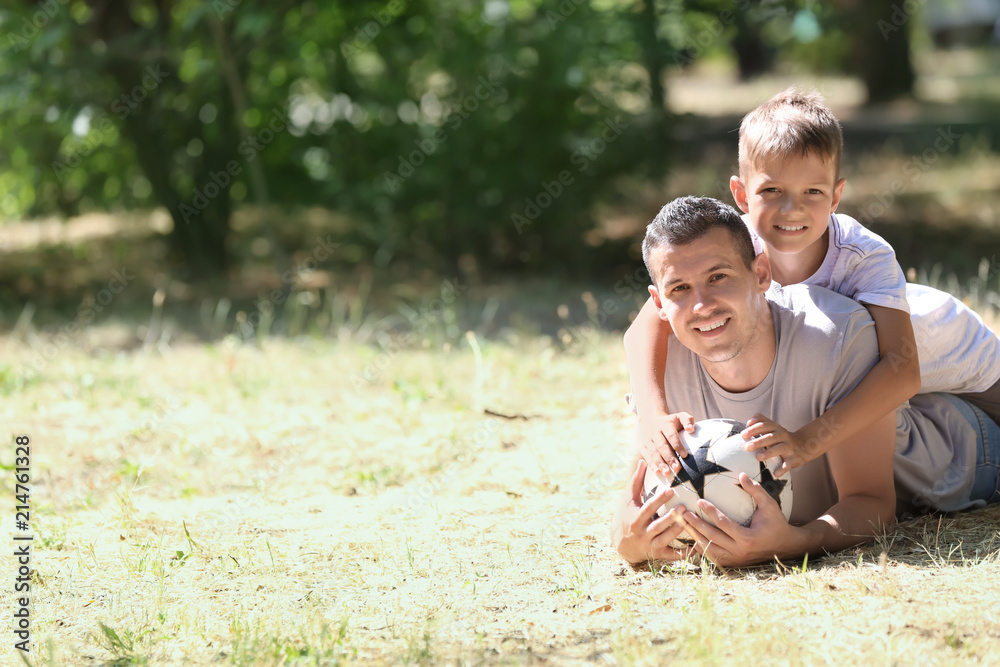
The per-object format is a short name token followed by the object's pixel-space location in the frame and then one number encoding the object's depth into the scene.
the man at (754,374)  6.36
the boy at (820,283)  6.34
